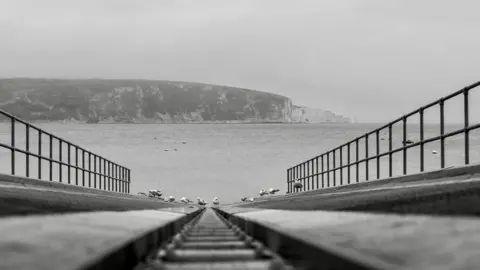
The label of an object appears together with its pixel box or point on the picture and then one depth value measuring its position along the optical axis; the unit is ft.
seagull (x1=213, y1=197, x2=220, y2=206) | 189.26
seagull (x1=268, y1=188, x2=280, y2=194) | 197.88
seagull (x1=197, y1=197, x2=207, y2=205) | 168.29
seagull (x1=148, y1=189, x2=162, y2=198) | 164.20
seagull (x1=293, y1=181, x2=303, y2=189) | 99.24
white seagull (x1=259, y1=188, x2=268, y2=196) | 198.39
